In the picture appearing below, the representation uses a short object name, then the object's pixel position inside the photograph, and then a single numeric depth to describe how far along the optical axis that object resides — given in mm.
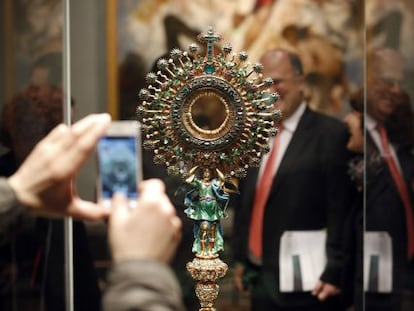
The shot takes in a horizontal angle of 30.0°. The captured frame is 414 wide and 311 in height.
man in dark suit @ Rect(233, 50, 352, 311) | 2111
